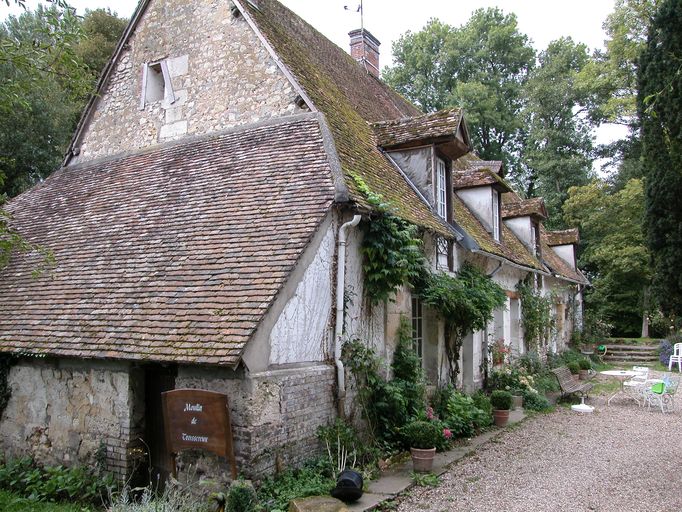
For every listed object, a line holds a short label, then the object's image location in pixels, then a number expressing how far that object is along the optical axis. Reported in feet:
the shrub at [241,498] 17.62
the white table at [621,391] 45.12
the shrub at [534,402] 41.47
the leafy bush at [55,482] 21.62
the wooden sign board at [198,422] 19.11
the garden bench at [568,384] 44.12
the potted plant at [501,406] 35.29
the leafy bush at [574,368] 58.29
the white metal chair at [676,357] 69.55
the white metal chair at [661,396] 41.30
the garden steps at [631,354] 79.82
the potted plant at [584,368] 59.75
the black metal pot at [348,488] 19.79
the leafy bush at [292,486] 18.76
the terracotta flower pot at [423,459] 24.50
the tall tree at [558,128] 103.04
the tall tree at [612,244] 88.94
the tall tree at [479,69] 112.27
